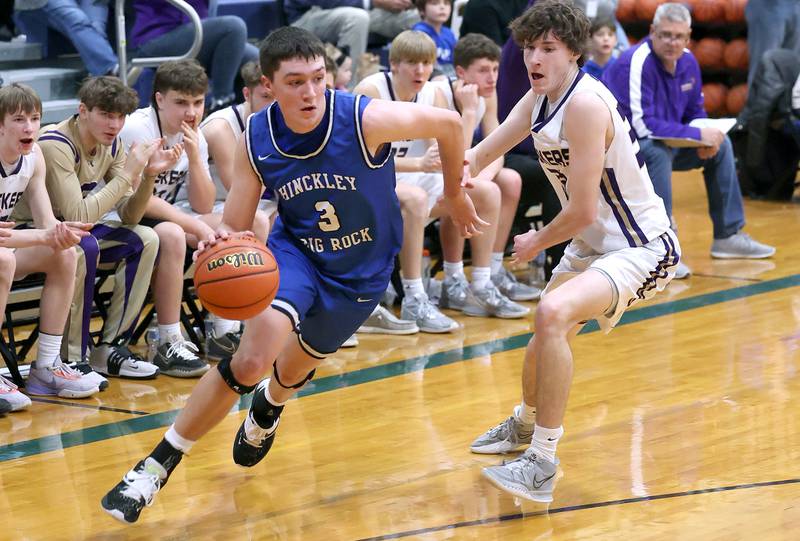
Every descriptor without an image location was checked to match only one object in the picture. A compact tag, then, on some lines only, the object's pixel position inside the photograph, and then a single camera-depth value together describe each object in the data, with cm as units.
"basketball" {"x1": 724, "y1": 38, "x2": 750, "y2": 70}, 2152
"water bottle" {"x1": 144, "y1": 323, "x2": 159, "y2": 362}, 1109
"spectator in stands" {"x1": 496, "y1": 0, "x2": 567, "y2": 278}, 1376
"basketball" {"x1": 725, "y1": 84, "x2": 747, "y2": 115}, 2182
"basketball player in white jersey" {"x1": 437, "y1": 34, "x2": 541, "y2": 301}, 1304
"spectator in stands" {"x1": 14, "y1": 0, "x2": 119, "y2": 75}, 1365
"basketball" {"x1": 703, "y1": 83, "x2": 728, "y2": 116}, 2206
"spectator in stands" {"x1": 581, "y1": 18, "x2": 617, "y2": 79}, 1659
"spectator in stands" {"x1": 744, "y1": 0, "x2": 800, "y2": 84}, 1989
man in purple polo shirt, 1456
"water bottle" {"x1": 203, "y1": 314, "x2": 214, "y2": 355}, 1150
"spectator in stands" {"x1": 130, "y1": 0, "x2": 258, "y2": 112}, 1416
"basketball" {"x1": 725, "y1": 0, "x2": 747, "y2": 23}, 2108
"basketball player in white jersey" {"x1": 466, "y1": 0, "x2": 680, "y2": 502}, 756
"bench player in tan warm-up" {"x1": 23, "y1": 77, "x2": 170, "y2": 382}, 1040
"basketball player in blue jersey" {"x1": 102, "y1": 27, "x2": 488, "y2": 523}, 731
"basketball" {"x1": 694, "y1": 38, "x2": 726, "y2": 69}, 2182
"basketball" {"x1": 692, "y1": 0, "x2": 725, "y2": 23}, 2125
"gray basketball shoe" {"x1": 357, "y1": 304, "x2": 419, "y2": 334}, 1225
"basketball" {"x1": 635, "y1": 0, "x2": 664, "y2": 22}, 2193
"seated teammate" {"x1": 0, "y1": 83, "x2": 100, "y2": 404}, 963
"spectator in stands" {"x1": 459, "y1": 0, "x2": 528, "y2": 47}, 1581
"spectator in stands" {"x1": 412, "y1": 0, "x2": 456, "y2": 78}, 1618
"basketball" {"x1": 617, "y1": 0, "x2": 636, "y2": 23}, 2225
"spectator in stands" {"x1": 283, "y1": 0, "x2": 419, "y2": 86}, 1589
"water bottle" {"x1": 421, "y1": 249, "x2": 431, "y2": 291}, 1351
